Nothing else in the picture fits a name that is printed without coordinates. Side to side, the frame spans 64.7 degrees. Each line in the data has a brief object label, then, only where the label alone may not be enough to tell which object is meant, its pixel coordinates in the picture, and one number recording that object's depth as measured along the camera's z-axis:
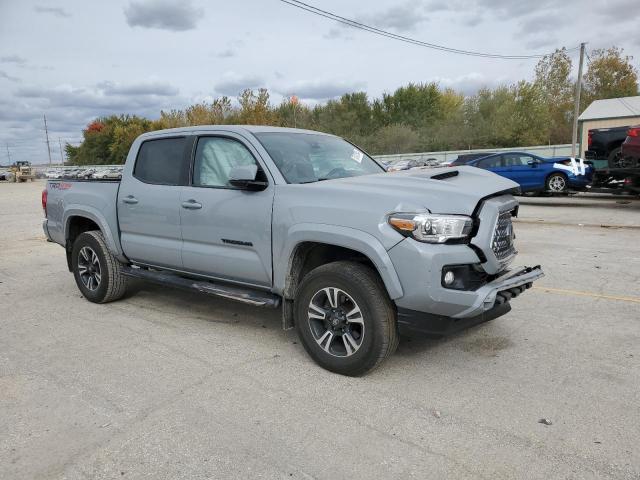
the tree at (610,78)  56.19
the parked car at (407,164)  36.69
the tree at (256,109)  47.25
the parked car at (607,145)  14.39
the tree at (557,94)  57.62
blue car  15.51
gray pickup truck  3.44
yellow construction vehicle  57.25
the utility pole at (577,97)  28.25
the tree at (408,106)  74.88
